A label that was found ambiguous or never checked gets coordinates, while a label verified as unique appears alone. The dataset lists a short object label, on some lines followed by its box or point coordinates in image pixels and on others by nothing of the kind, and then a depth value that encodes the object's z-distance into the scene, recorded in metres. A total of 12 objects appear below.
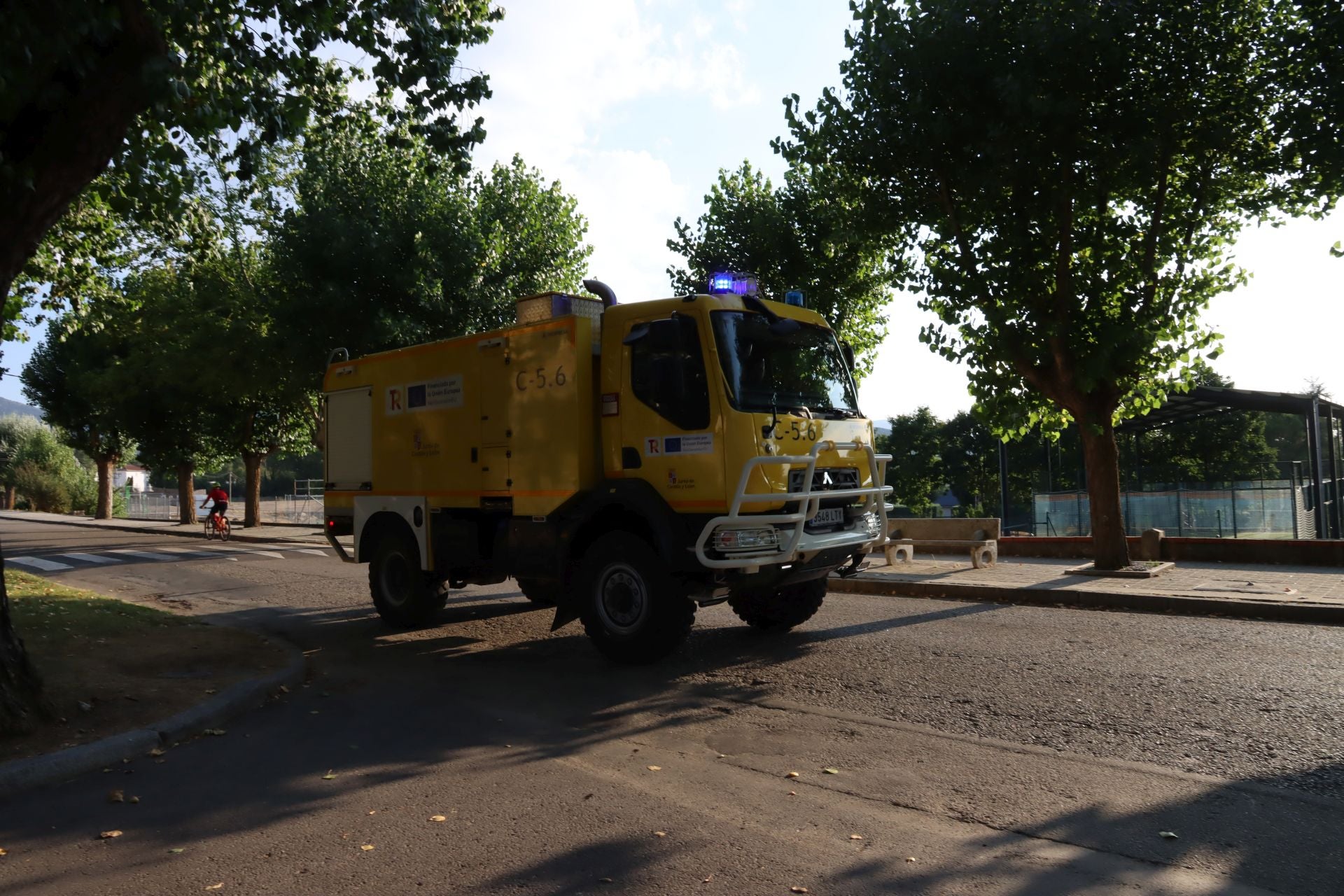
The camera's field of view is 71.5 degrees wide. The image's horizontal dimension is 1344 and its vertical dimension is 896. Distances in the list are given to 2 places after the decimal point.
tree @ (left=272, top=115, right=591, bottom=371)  21.44
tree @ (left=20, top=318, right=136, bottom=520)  34.97
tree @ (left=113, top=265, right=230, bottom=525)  28.56
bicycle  28.47
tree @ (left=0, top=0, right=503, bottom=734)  5.72
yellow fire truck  7.35
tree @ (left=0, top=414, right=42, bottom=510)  65.75
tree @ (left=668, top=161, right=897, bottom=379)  20.75
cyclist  28.91
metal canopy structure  17.56
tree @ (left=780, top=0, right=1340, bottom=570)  12.48
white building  97.46
